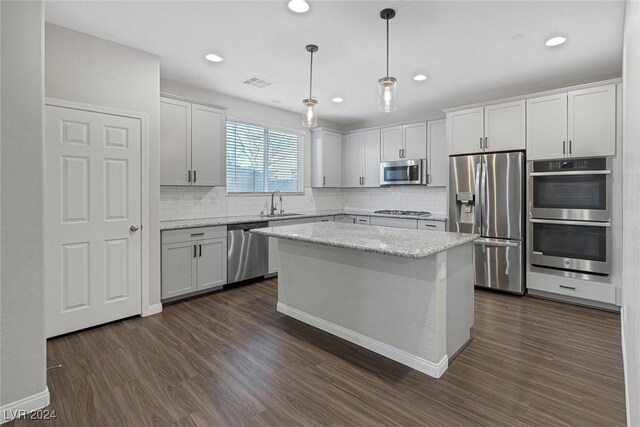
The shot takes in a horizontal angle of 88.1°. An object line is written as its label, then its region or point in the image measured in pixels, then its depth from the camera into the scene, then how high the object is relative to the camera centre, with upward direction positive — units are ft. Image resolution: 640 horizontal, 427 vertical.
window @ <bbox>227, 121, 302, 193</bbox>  16.66 +2.80
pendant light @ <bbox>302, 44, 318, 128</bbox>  9.71 +2.88
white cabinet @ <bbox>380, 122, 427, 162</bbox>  17.56 +3.83
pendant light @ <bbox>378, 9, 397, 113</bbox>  8.29 +2.93
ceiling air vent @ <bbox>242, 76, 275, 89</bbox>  13.62 +5.45
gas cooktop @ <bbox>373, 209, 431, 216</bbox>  17.91 -0.06
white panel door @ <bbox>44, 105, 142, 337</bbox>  9.41 -0.21
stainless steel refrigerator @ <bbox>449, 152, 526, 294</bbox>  13.32 -0.05
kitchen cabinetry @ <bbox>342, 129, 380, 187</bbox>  19.61 +3.19
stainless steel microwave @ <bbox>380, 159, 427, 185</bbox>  17.49 +2.12
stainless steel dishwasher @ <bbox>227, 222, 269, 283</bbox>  14.38 -1.90
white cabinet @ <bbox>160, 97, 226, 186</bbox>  12.73 +2.75
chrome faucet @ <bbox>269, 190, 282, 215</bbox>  17.90 +0.30
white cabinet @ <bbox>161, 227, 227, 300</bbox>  12.31 -1.95
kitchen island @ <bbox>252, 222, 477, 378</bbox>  7.59 -2.05
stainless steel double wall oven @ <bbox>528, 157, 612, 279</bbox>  11.70 -0.19
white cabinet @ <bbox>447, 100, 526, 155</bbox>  13.47 +3.55
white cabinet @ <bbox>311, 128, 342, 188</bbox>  19.84 +3.26
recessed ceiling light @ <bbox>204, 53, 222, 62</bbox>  11.29 +5.33
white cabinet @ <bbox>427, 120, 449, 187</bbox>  16.72 +2.96
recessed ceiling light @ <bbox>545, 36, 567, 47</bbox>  9.89 +5.18
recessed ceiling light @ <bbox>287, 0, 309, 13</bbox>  8.19 +5.18
